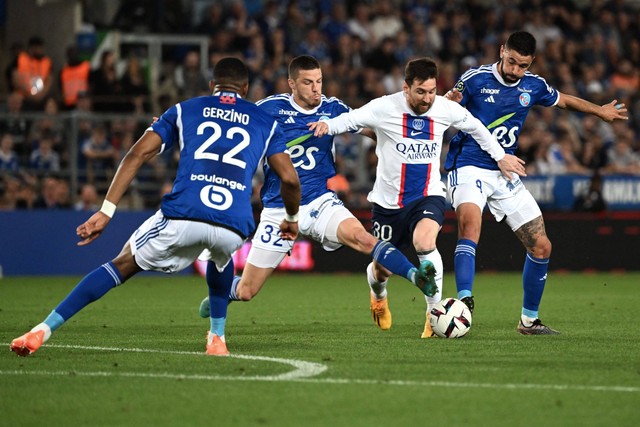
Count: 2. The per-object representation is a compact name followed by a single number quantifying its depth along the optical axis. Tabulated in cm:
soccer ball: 1942
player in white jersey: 2041
